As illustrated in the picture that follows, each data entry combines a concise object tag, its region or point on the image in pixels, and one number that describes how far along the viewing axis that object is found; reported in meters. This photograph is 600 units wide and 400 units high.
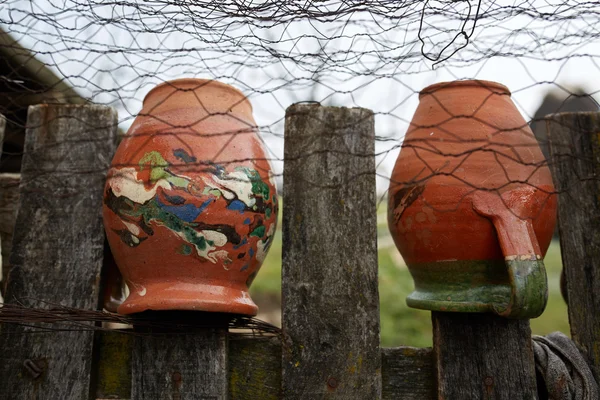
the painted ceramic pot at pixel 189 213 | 0.86
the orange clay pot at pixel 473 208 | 0.85
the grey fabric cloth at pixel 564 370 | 0.93
